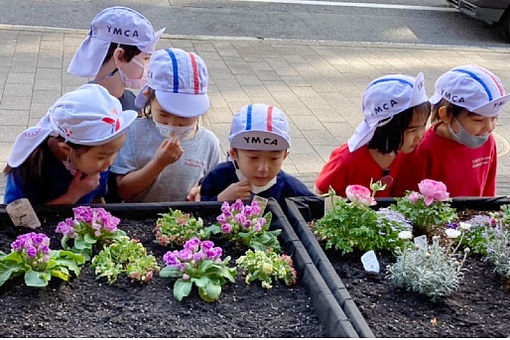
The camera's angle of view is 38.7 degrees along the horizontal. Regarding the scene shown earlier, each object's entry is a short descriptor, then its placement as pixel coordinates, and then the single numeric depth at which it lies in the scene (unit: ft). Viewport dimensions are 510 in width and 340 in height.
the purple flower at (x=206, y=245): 7.44
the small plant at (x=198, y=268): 7.20
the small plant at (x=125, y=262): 7.36
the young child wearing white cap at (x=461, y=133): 10.16
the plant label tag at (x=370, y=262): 8.02
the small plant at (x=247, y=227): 8.13
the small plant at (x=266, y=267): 7.50
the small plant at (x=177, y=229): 8.11
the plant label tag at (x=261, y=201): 8.62
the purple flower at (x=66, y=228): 7.86
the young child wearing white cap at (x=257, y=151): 8.70
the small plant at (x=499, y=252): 8.11
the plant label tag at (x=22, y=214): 8.16
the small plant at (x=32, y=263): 6.98
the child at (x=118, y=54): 10.52
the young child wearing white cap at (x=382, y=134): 9.73
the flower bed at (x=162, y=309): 6.56
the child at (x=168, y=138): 9.15
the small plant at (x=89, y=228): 7.86
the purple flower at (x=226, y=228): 8.18
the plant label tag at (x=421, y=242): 7.79
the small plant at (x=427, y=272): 7.47
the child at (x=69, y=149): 7.71
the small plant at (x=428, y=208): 8.70
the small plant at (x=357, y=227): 8.31
